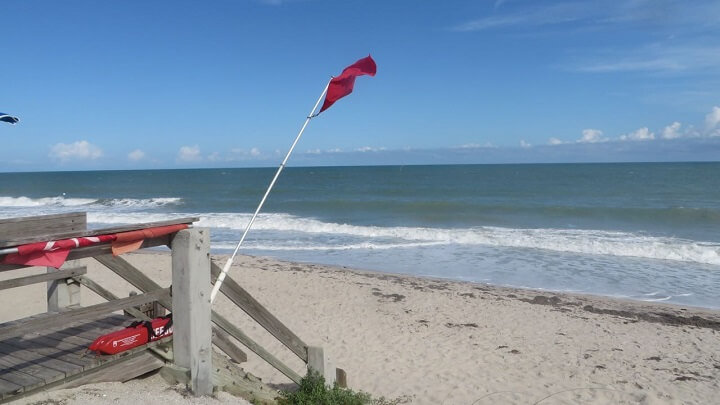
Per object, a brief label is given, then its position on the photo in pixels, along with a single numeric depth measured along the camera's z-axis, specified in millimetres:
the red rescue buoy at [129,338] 3508
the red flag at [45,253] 2457
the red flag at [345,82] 4578
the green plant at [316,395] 4145
